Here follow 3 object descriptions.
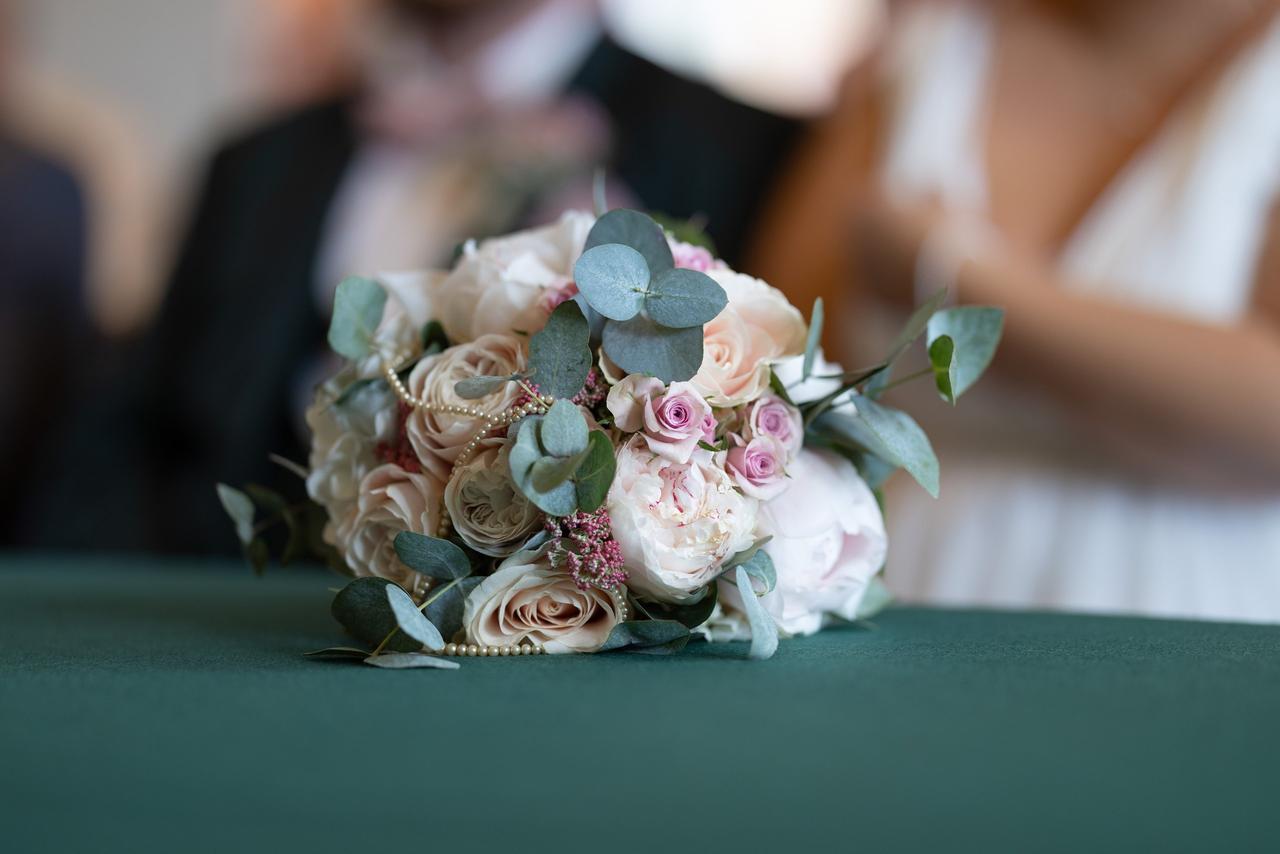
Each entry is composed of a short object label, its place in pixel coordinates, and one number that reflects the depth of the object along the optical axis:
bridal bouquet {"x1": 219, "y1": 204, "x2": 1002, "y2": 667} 0.48
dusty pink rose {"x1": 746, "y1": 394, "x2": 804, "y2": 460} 0.52
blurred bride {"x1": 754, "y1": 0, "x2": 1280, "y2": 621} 1.08
